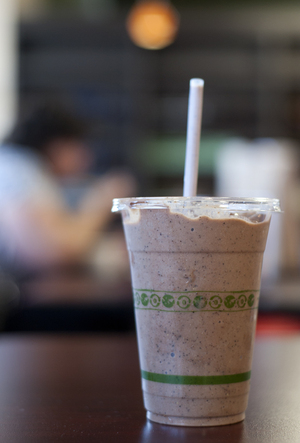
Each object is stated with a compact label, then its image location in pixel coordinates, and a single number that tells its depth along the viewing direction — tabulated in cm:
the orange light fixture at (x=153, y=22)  414
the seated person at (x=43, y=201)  271
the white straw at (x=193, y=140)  59
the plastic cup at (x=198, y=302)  56
